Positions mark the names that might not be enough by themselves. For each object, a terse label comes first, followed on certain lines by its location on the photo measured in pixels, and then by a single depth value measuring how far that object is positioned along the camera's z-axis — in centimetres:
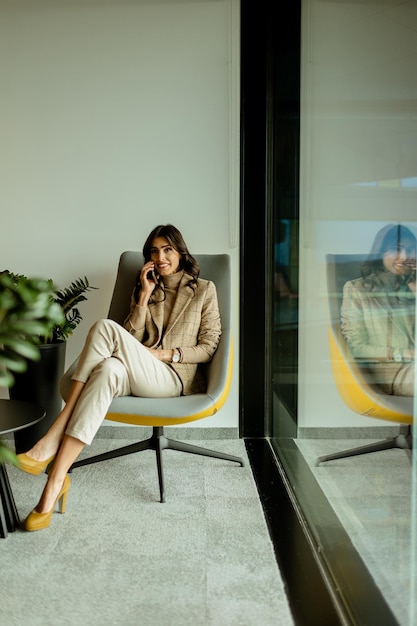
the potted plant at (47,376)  308
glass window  128
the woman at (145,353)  240
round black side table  217
